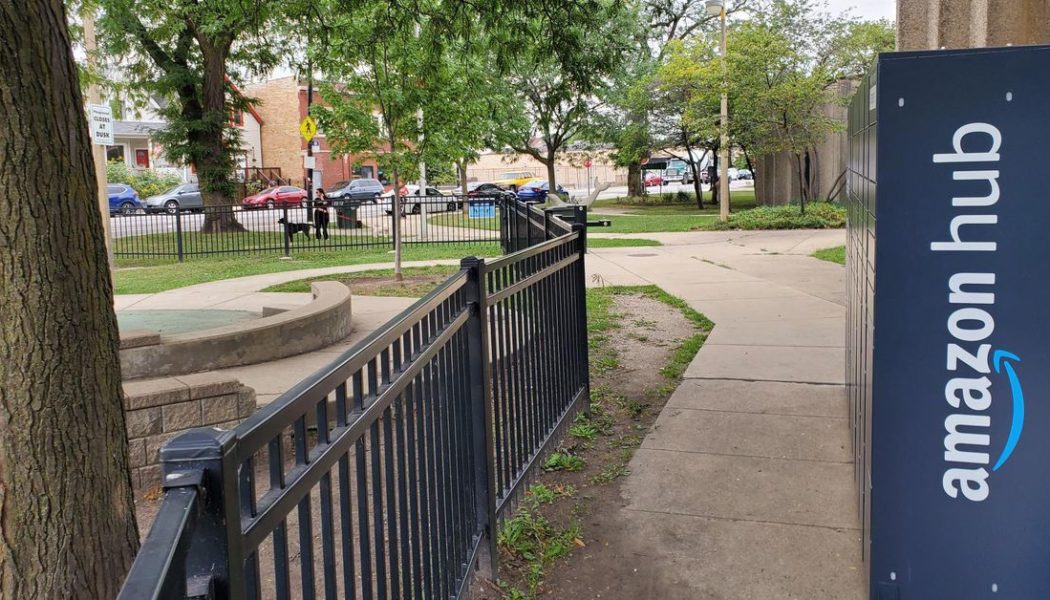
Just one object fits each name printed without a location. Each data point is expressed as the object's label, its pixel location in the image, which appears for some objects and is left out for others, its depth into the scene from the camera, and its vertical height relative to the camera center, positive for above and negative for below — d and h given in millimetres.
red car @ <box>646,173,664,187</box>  69125 +1343
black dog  18877 -413
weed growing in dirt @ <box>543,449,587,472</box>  5074 -1482
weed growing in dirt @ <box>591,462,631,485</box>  4871 -1506
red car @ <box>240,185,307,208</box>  41356 +772
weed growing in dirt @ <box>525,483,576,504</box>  4621 -1522
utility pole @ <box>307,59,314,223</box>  20391 +814
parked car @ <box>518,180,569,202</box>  44991 +640
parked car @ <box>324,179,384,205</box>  43281 +922
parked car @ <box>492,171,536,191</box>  52125 +1241
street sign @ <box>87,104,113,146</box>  14039 +1441
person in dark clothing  20469 -204
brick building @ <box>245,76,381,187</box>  56594 +5225
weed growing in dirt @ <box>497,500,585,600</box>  3934 -1549
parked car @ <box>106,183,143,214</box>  40344 +842
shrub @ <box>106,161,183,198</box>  47469 +1961
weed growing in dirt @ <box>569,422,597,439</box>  5605 -1446
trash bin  20022 -181
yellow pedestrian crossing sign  20295 +1886
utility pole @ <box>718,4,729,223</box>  24031 +694
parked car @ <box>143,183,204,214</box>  40141 +677
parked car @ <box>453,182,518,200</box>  48075 +927
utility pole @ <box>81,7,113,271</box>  13666 +1971
